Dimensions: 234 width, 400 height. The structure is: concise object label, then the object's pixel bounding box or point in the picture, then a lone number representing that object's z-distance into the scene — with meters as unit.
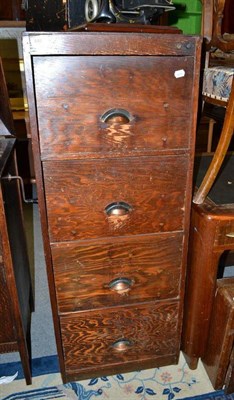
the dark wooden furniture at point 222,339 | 1.01
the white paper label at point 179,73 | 0.80
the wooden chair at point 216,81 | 1.00
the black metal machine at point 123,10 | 0.84
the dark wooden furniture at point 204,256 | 0.99
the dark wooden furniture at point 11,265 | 0.93
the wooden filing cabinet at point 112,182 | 0.76
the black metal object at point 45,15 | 0.90
